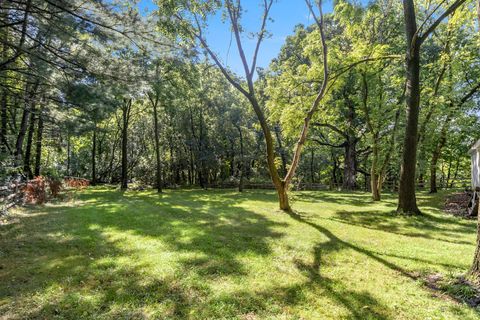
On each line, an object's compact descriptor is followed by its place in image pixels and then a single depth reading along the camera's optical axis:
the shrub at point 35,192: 9.99
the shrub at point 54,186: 11.69
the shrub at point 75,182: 17.73
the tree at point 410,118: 8.59
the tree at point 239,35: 8.27
